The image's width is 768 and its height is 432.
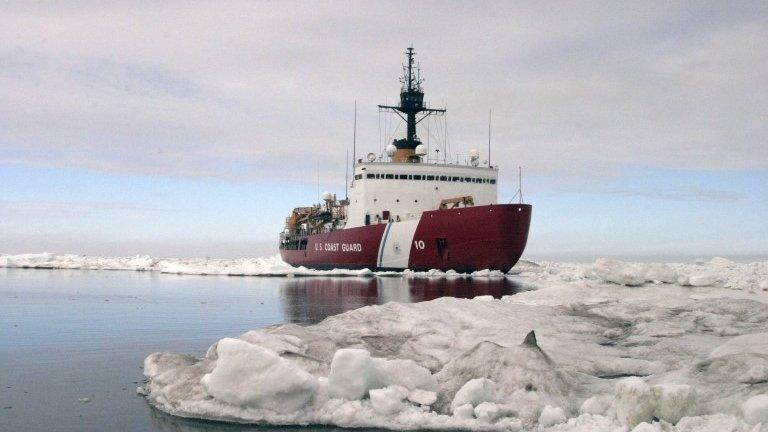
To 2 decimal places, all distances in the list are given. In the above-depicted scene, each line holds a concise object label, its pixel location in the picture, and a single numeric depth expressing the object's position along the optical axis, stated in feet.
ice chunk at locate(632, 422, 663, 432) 22.18
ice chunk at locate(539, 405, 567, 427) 24.16
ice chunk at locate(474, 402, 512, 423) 24.71
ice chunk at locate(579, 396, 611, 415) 24.86
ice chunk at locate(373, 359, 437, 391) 26.91
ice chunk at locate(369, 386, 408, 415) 25.13
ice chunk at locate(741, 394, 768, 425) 22.43
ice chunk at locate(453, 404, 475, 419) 24.90
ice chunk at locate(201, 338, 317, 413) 25.54
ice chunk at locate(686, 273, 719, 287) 64.69
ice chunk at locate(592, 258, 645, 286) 63.77
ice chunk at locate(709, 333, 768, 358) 29.78
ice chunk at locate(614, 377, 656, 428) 23.31
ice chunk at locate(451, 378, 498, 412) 25.57
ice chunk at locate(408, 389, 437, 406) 26.14
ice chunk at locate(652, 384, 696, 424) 23.68
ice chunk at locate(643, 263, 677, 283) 65.41
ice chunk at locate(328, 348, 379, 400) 25.73
